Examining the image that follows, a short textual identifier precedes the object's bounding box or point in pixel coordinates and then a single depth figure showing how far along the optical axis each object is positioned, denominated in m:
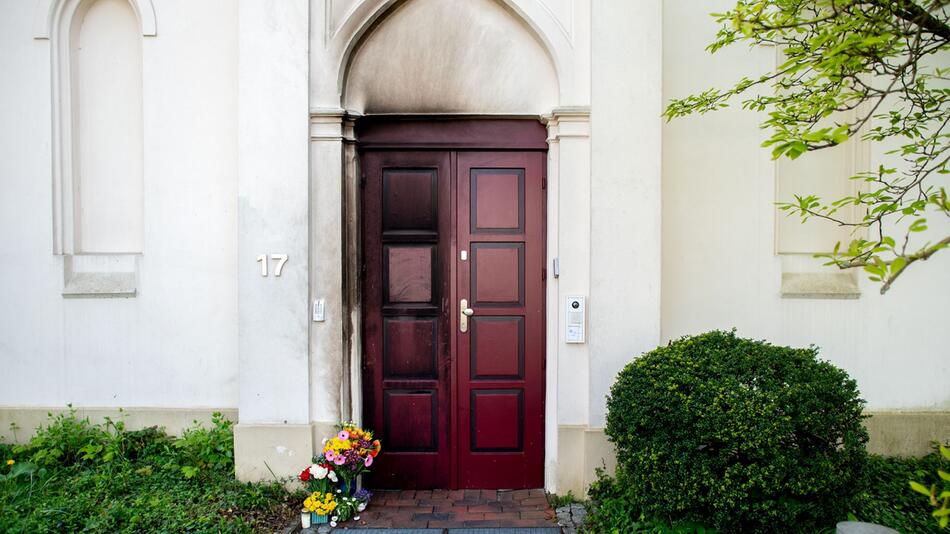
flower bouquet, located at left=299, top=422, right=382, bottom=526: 4.45
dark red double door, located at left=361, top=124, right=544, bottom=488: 5.16
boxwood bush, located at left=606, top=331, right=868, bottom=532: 3.62
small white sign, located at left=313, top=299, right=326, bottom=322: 4.87
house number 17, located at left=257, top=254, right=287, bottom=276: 4.83
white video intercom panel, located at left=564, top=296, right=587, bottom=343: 4.79
